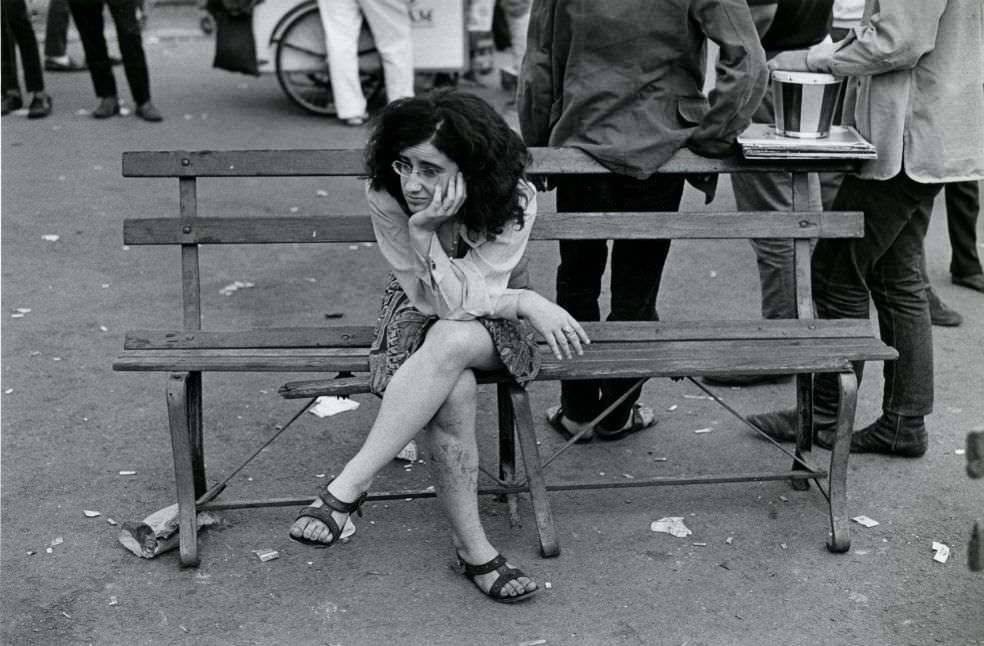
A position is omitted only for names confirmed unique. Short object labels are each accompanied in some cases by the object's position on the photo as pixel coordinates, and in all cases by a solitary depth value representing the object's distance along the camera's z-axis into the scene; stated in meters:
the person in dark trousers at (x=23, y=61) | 9.57
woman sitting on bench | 3.60
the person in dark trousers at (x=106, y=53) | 9.26
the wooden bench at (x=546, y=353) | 3.88
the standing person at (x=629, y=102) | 4.12
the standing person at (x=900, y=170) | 4.11
